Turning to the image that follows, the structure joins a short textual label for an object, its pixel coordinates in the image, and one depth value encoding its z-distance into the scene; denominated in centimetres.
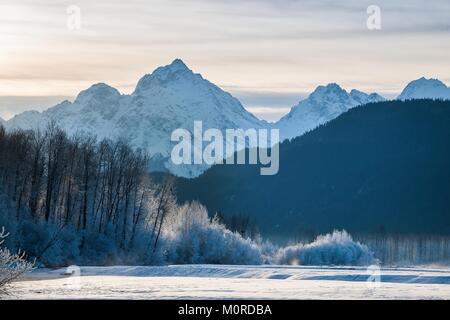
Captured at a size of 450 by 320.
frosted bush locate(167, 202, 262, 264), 10556
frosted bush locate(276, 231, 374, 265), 11719
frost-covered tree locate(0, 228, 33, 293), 4091
